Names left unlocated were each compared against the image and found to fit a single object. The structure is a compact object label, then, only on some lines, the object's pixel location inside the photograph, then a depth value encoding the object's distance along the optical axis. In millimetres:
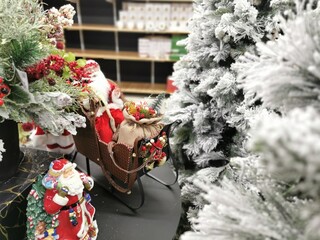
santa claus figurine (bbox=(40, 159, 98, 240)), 999
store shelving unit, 4020
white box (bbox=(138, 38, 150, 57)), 4051
